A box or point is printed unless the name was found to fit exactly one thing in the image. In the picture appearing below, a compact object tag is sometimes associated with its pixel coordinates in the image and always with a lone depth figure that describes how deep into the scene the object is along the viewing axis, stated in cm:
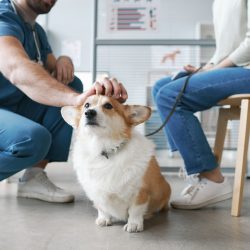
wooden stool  129
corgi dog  114
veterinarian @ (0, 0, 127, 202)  113
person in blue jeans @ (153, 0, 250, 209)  133
